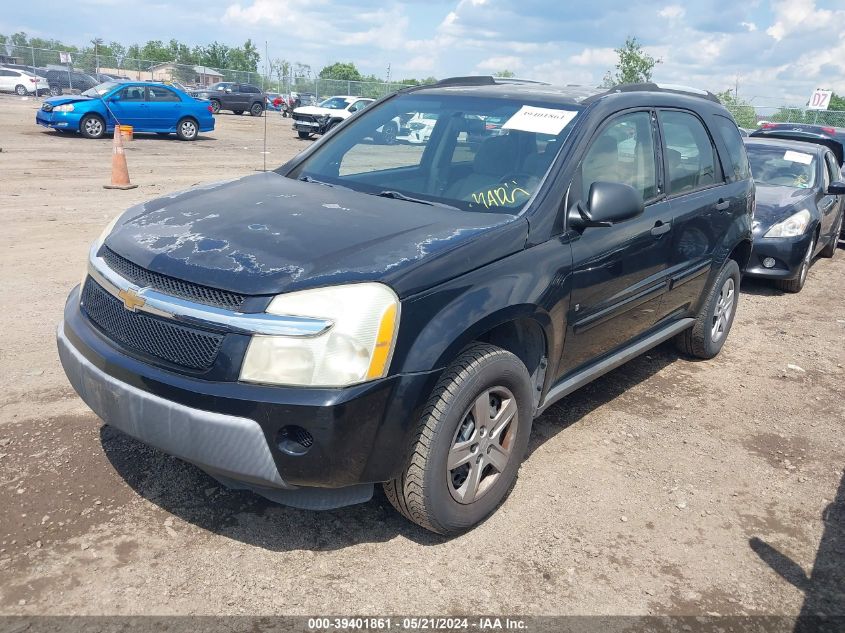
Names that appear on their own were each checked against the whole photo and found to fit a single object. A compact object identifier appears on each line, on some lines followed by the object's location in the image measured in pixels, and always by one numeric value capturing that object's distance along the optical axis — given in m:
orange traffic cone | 11.66
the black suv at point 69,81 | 41.34
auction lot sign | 27.39
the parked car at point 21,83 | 40.06
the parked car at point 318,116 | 25.99
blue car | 19.12
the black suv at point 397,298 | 2.58
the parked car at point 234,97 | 36.84
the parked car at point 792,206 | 7.93
